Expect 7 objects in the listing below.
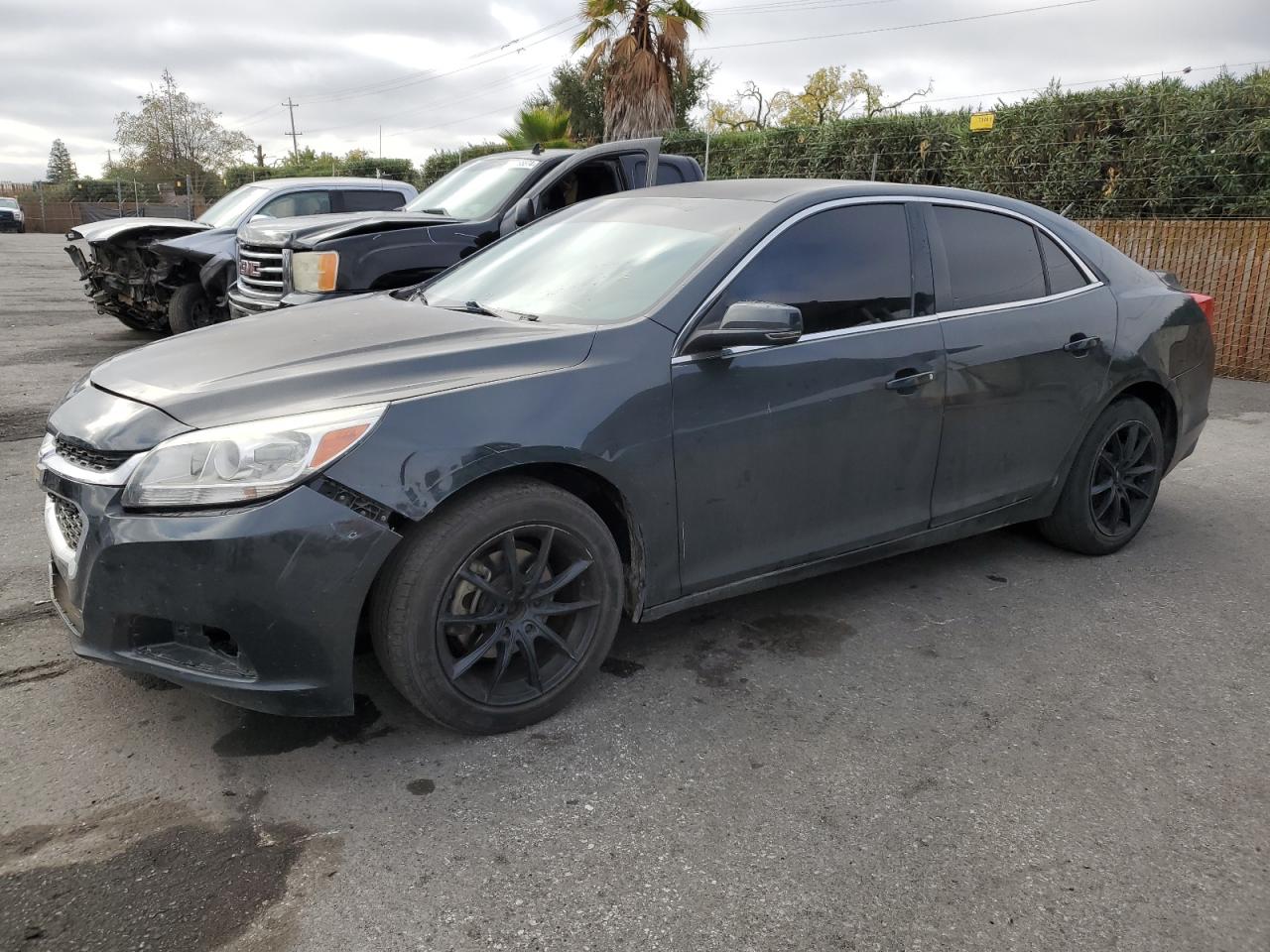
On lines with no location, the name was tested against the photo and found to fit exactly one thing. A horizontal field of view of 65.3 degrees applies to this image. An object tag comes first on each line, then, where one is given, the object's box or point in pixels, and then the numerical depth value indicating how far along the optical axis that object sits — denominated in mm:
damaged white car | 9445
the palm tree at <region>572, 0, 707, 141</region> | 20453
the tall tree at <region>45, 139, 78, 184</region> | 109812
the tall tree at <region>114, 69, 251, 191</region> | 68938
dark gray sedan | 2582
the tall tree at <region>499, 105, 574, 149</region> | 20766
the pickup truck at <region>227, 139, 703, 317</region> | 6711
